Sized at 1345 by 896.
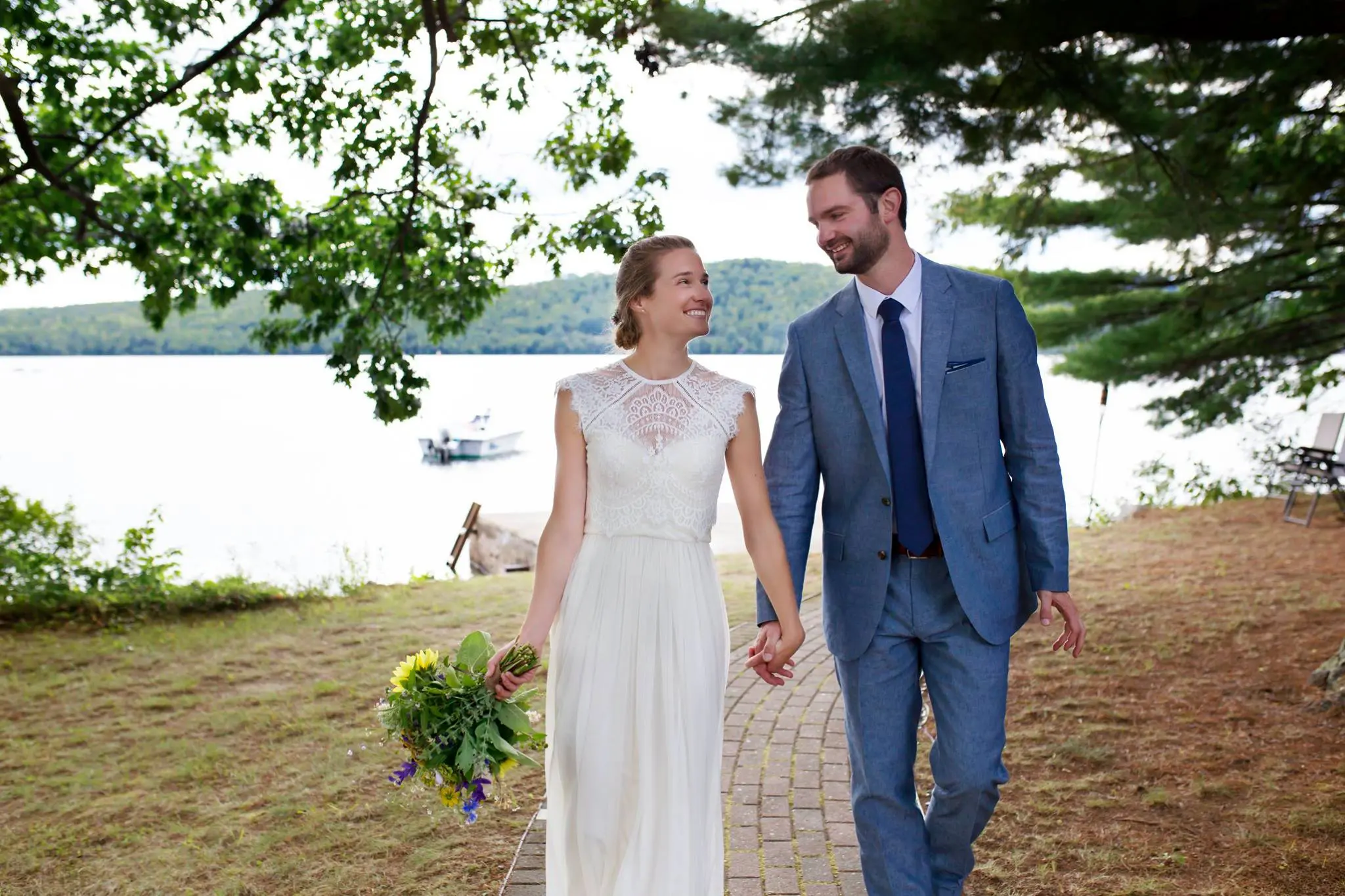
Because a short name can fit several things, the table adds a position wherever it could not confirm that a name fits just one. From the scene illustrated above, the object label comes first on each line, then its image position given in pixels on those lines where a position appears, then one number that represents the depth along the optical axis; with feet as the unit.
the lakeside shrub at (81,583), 31.63
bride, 10.01
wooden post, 56.70
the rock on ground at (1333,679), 18.57
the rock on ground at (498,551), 53.26
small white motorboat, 167.22
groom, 9.98
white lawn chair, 38.75
